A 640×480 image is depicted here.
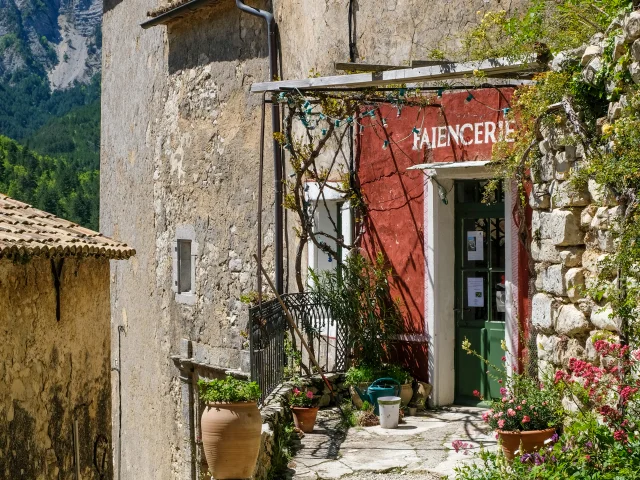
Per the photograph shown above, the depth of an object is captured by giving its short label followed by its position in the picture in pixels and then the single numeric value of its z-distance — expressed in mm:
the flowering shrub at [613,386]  5816
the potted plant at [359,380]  10430
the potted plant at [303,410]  9688
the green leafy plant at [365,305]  10883
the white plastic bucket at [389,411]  9734
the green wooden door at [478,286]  10375
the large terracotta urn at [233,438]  8102
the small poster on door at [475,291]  10570
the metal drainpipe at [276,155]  12672
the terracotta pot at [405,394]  10453
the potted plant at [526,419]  7285
